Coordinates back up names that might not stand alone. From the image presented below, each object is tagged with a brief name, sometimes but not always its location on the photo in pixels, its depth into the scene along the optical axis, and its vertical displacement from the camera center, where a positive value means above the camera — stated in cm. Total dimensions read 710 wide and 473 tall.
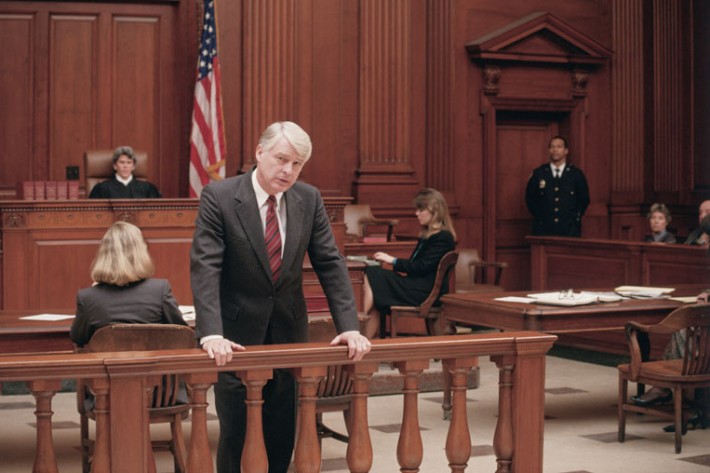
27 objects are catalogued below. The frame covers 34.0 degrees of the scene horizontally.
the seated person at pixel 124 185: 988 +57
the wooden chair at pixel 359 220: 1146 +31
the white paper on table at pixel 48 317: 633 -36
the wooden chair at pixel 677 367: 653 -68
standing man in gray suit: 392 -6
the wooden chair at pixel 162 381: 507 -61
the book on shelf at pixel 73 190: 938 +50
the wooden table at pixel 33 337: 586 -44
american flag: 1106 +128
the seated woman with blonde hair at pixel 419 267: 900 -12
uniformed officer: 1265 +62
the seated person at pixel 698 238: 980 +11
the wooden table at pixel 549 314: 686 -38
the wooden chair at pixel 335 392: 575 -71
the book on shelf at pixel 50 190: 935 +49
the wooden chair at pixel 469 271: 1075 -19
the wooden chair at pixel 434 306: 884 -43
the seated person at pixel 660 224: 1052 +25
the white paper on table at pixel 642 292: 763 -27
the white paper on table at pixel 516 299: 719 -30
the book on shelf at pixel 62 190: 938 +49
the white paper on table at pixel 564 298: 704 -29
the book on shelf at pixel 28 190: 925 +49
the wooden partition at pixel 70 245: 865 +5
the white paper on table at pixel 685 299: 742 -31
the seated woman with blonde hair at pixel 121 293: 543 -20
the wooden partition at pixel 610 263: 962 -11
